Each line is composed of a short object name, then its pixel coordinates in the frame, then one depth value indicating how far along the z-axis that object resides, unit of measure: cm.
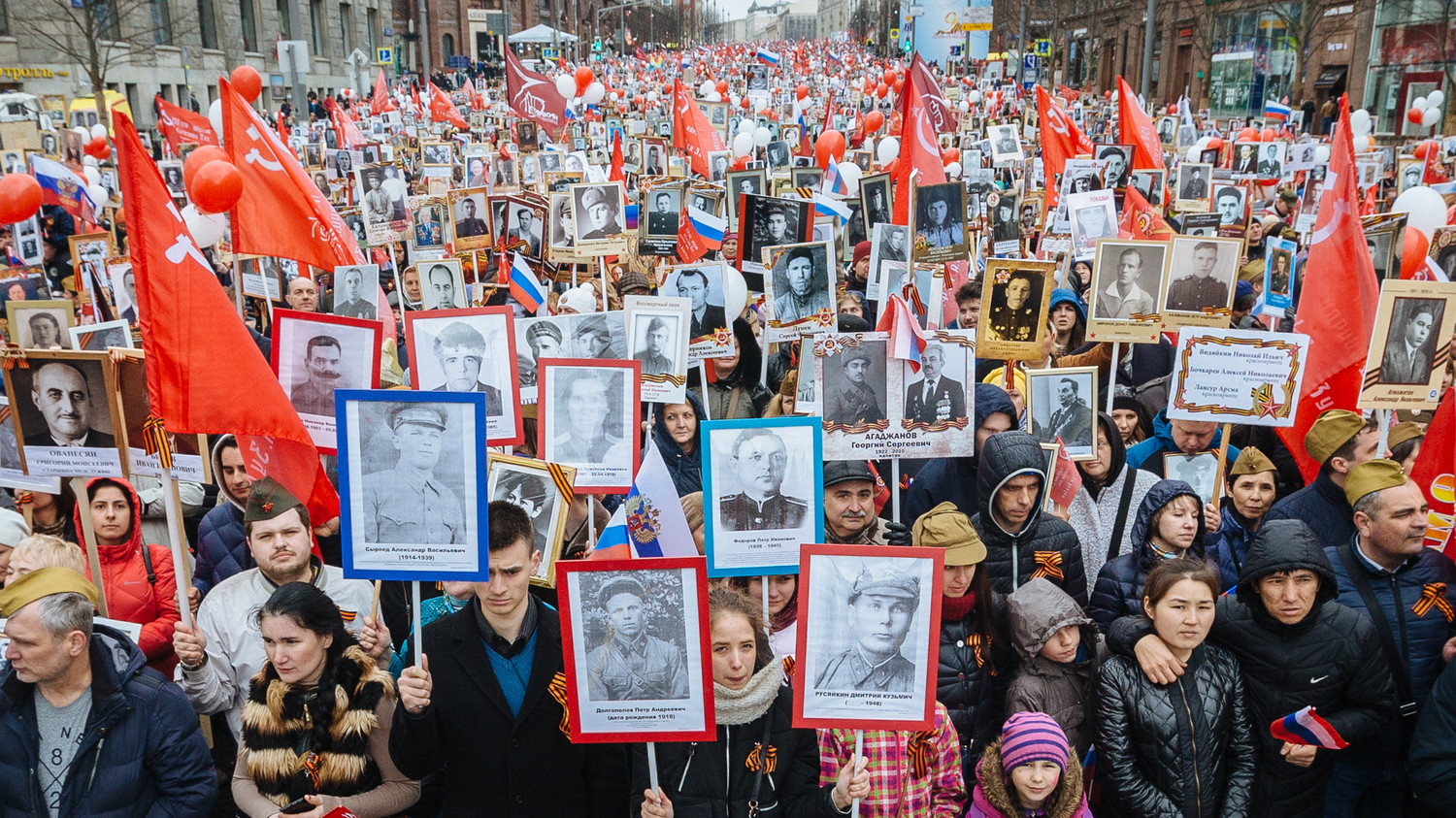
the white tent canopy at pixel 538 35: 5372
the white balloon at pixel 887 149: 1502
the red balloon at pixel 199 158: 703
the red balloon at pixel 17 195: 868
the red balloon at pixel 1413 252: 777
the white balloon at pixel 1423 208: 920
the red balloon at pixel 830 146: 1384
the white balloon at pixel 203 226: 849
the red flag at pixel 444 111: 1984
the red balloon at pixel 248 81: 1167
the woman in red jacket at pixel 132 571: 432
